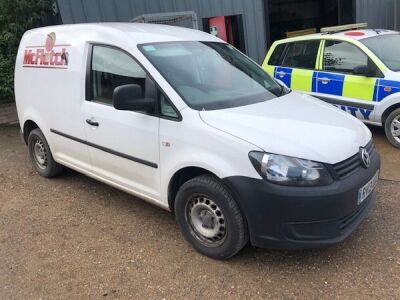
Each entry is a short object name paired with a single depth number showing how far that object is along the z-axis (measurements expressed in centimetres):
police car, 573
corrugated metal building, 825
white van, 295
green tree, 770
